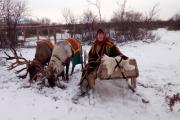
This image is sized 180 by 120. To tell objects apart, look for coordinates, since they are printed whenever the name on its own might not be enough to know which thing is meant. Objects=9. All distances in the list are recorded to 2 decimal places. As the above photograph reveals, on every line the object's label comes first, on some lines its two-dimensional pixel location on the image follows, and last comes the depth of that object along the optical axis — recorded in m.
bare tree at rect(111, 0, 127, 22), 8.51
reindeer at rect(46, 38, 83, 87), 2.98
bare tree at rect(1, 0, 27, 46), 6.67
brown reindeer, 3.04
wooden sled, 2.72
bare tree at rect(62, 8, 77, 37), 7.71
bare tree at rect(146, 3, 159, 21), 9.19
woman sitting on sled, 2.89
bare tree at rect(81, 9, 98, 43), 7.46
